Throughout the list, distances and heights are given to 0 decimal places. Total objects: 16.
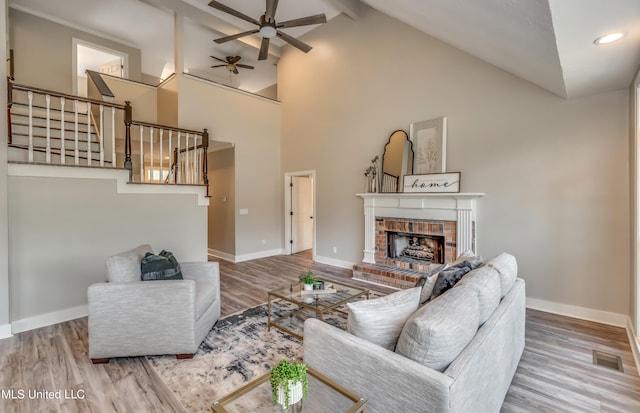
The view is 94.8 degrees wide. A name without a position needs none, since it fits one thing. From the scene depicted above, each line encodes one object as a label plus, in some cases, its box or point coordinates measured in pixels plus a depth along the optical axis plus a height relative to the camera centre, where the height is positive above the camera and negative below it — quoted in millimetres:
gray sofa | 1280 -781
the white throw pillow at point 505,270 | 2303 -555
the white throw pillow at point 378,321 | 1614 -656
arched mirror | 4957 +728
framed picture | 4617 +931
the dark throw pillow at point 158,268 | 2697 -607
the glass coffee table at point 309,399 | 1372 -965
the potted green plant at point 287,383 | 1340 -829
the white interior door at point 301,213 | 7289 -262
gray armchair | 2465 -959
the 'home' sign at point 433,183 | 4499 +321
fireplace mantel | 4332 -115
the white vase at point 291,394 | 1342 -881
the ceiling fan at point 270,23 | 4086 +2667
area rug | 2198 -1385
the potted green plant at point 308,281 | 3238 -864
